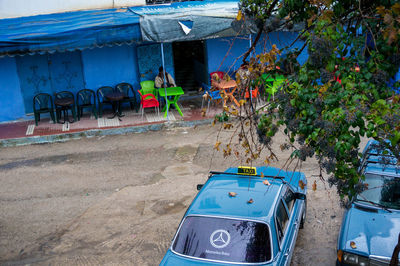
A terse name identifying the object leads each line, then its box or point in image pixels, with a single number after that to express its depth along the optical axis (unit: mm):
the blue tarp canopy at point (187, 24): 13227
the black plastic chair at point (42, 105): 14742
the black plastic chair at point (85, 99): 15180
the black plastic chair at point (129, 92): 15430
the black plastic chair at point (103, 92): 15718
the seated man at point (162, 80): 15305
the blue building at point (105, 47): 13234
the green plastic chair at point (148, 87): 15633
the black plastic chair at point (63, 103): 14625
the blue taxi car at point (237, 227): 5703
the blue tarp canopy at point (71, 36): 13086
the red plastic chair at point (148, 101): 14461
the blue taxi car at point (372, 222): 5949
